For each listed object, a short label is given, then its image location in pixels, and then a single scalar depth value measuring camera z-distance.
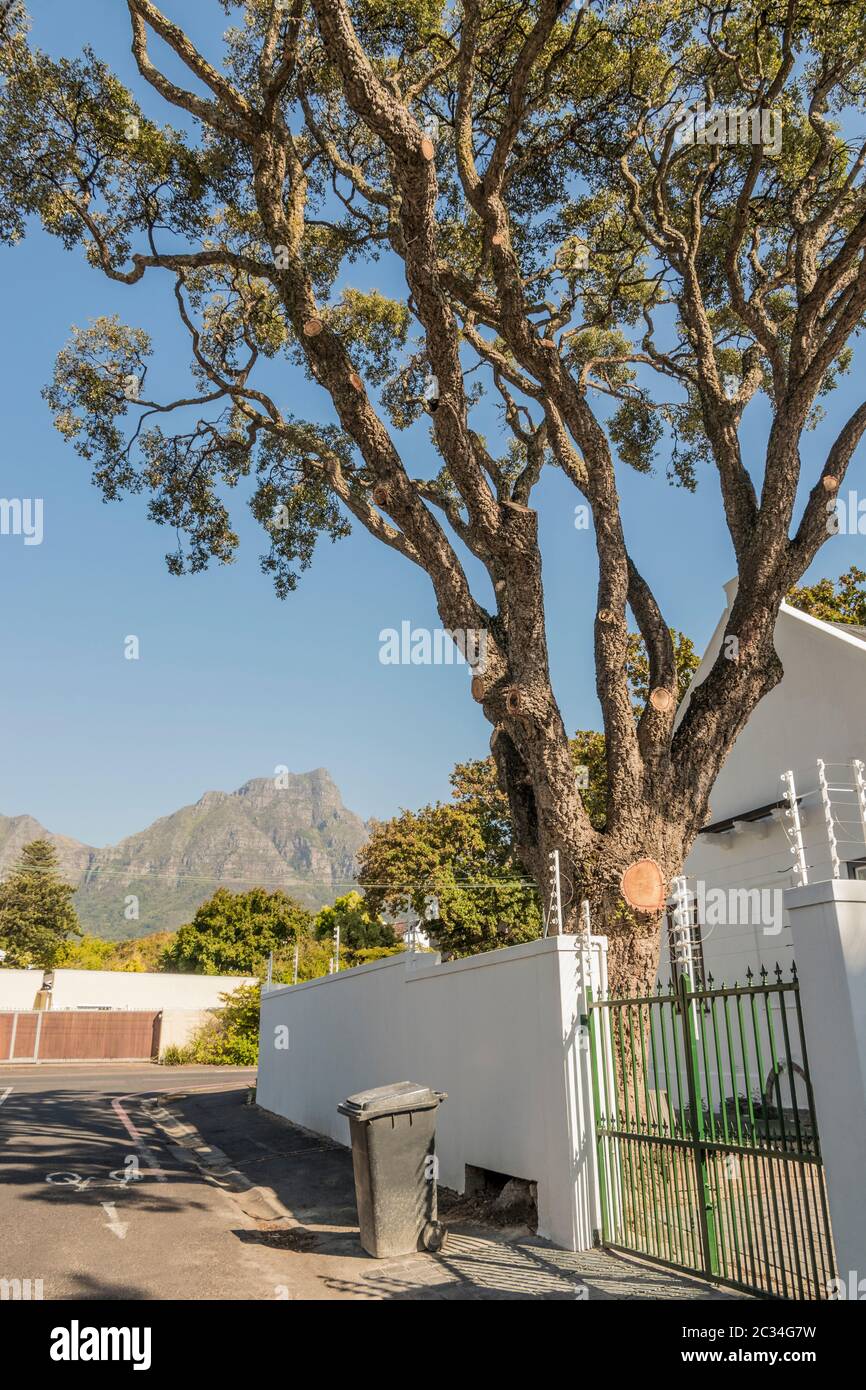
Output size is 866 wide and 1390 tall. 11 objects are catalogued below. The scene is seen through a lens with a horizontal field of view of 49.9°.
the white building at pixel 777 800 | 11.73
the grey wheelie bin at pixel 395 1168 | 6.84
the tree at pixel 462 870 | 28.55
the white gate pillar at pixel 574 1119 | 6.56
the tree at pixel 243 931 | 45.72
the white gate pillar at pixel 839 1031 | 4.54
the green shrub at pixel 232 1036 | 25.34
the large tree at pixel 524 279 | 8.23
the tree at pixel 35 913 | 58.78
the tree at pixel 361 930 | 38.44
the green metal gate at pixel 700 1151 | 5.15
